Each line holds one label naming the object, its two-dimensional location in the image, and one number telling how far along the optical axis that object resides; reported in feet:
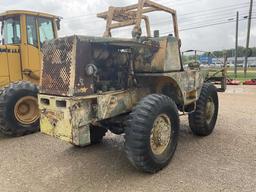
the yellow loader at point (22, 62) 13.60
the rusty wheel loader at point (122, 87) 8.50
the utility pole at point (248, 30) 56.66
